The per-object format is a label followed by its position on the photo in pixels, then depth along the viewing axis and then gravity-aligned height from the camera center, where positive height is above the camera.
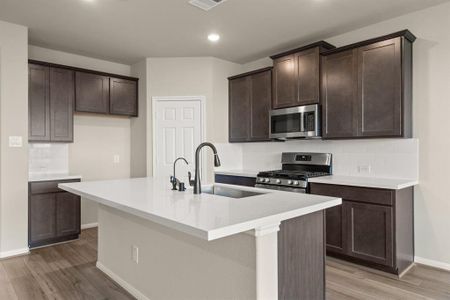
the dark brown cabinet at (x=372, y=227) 2.74 -0.77
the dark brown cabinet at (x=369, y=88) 2.89 +0.63
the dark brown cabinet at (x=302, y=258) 1.62 -0.64
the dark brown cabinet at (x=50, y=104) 3.72 +0.60
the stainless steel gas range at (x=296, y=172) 3.43 -0.29
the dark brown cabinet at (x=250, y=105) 4.23 +0.66
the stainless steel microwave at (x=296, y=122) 3.51 +0.34
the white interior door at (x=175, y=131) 4.59 +0.29
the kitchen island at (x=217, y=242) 1.42 -0.56
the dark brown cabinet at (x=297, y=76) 3.53 +0.91
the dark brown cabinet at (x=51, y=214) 3.54 -0.80
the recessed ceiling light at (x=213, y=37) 3.72 +1.44
